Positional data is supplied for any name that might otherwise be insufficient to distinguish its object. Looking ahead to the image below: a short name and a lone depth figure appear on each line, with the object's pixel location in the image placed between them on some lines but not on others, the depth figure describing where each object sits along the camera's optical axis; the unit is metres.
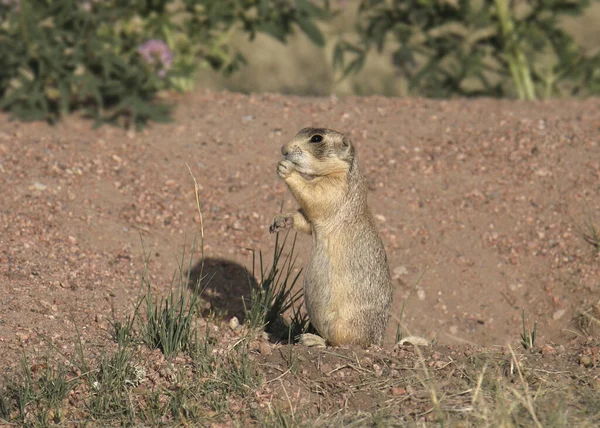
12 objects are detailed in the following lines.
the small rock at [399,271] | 13.22
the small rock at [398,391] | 8.97
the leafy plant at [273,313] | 10.06
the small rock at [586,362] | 9.52
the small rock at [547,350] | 9.95
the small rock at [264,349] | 9.70
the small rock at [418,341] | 10.08
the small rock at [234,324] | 10.50
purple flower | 15.77
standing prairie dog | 9.95
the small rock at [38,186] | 13.64
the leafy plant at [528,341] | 10.09
